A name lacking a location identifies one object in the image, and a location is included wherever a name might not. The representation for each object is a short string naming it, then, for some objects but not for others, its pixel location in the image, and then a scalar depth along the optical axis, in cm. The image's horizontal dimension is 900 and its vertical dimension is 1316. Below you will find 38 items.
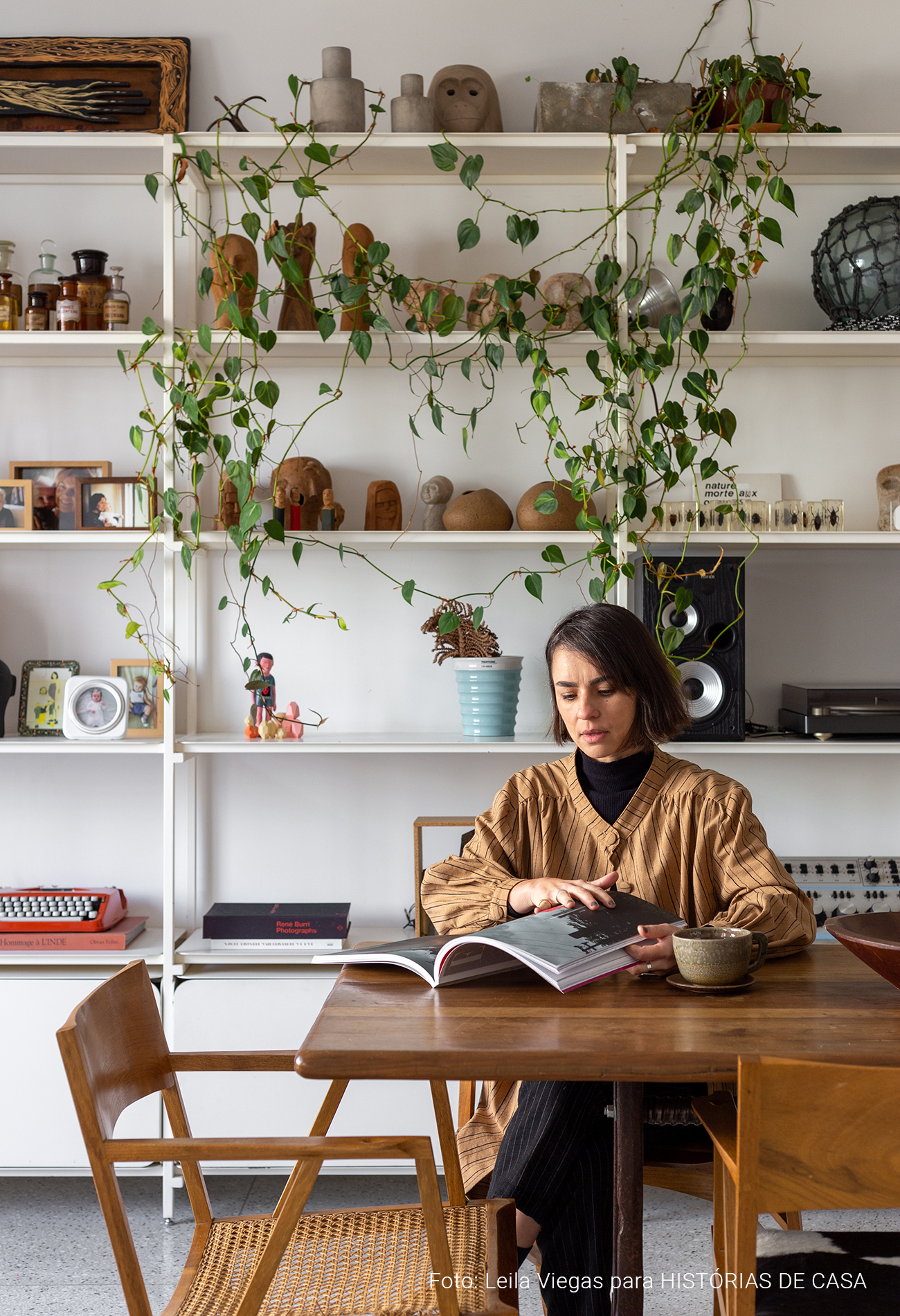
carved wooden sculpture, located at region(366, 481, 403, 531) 279
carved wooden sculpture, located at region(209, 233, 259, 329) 262
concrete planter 270
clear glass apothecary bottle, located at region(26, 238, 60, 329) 275
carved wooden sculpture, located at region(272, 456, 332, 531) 277
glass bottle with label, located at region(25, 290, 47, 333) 272
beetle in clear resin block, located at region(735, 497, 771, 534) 266
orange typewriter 266
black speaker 257
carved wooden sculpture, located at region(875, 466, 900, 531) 274
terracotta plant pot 266
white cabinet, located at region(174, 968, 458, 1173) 256
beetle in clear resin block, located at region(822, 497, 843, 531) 267
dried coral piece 280
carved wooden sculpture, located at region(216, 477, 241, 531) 269
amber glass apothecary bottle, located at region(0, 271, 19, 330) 272
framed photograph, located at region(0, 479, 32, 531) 281
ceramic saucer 144
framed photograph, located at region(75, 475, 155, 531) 277
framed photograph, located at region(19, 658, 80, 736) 286
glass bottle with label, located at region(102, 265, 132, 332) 269
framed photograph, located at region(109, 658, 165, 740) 282
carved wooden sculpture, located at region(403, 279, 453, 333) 262
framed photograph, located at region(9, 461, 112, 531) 281
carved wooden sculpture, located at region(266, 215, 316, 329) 271
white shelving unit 262
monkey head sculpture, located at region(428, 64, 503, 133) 270
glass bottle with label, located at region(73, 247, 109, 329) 272
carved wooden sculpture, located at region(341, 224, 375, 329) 258
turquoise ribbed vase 269
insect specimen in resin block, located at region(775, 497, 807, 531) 267
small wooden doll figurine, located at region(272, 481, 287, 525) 271
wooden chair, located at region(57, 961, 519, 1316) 128
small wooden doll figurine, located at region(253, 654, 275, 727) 278
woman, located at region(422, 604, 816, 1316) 162
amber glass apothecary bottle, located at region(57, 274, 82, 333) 268
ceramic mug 143
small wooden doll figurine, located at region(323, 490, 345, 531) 274
